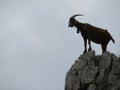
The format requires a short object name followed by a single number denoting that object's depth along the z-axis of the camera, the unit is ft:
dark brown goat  153.48
